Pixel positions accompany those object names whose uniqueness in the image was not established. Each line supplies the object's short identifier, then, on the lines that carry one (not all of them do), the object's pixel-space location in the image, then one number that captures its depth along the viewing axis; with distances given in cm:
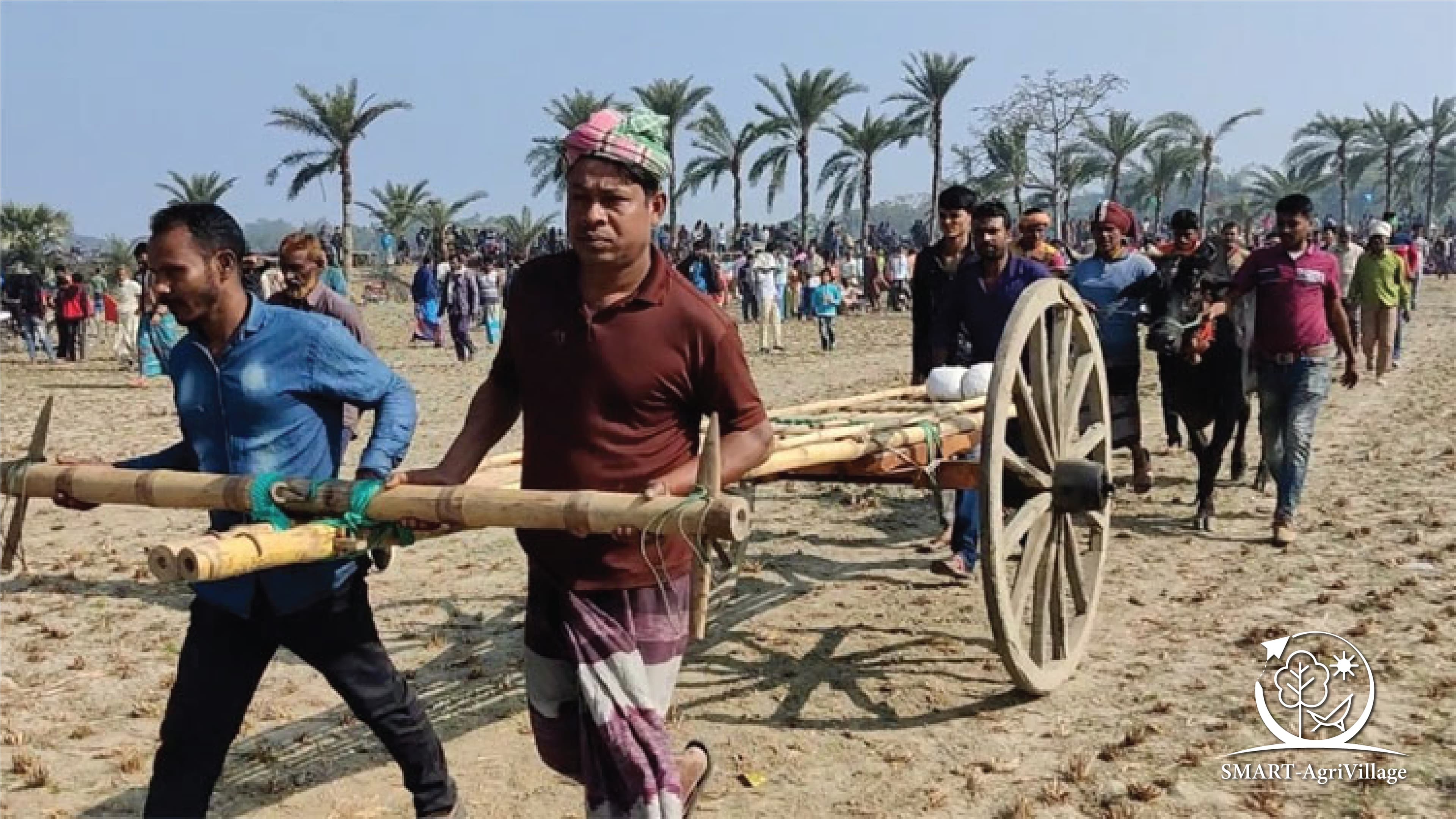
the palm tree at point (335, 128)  3434
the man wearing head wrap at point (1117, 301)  743
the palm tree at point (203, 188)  3725
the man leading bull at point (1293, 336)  689
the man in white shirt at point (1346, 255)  1401
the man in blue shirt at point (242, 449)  310
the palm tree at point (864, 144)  3994
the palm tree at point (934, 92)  3897
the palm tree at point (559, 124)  3816
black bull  726
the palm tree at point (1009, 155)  4412
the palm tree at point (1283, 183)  5378
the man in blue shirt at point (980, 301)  595
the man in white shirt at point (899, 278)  3023
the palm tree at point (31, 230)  3678
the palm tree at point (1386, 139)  5028
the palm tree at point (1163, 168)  4847
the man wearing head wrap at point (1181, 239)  761
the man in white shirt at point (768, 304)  1953
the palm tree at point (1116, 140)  4516
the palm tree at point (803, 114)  3831
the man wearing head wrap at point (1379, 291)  1250
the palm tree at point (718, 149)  3988
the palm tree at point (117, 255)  3734
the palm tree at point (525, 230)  3997
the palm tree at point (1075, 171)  4534
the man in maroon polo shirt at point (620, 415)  270
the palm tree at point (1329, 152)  5047
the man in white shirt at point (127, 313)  1823
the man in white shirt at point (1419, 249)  2011
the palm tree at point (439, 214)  3966
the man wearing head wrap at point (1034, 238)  761
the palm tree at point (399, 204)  4050
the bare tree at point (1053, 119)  4462
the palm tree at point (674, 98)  3881
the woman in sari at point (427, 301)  2191
